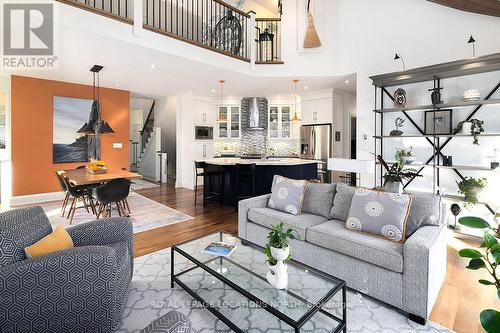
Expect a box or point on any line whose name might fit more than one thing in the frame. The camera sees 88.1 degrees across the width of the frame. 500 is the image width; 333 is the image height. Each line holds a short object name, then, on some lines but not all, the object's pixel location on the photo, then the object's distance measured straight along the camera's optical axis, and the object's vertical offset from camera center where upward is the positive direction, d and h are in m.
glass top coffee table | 1.56 -0.86
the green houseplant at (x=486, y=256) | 0.75 -0.32
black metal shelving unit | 3.68 +0.91
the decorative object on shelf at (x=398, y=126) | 4.57 +0.64
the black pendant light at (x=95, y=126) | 4.65 +0.61
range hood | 8.08 +1.47
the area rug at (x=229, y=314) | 1.86 -1.20
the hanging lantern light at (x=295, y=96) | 6.18 +1.87
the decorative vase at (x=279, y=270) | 1.69 -0.74
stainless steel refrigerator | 6.90 +0.44
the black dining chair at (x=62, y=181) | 4.48 -0.38
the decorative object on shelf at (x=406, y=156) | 4.28 +0.08
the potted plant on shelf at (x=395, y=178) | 2.76 -0.19
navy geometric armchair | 1.42 -0.73
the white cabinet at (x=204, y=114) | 7.74 +1.42
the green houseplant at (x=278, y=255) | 1.70 -0.63
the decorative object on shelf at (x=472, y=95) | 3.77 +0.96
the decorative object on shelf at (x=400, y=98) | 4.48 +1.09
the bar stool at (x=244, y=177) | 5.19 -0.34
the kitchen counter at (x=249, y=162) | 5.37 -0.04
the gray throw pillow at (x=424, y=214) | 2.29 -0.47
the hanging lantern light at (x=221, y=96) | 6.26 +1.88
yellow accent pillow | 1.60 -0.56
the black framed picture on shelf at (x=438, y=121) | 4.17 +0.65
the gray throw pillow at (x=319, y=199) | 2.96 -0.45
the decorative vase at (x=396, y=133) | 4.55 +0.49
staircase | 9.51 +0.89
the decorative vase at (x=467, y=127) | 3.84 +0.50
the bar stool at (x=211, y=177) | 5.47 -0.39
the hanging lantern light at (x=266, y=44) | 6.21 +2.88
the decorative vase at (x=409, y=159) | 4.27 +0.03
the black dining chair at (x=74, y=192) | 4.27 -0.55
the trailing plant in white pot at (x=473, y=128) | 3.77 +0.49
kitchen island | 5.43 -0.28
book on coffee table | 2.15 -0.77
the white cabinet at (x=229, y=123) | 8.24 +1.19
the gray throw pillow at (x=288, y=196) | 3.04 -0.43
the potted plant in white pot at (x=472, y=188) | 3.70 -0.40
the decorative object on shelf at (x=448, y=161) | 4.13 +0.00
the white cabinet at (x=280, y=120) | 8.05 +1.26
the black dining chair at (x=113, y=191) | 3.96 -0.49
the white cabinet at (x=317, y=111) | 6.87 +1.36
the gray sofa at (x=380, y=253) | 1.88 -0.76
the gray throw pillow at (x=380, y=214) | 2.22 -0.48
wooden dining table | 3.86 -0.28
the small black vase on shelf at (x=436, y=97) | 4.08 +1.02
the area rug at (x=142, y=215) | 4.28 -1.02
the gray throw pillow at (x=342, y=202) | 2.75 -0.45
